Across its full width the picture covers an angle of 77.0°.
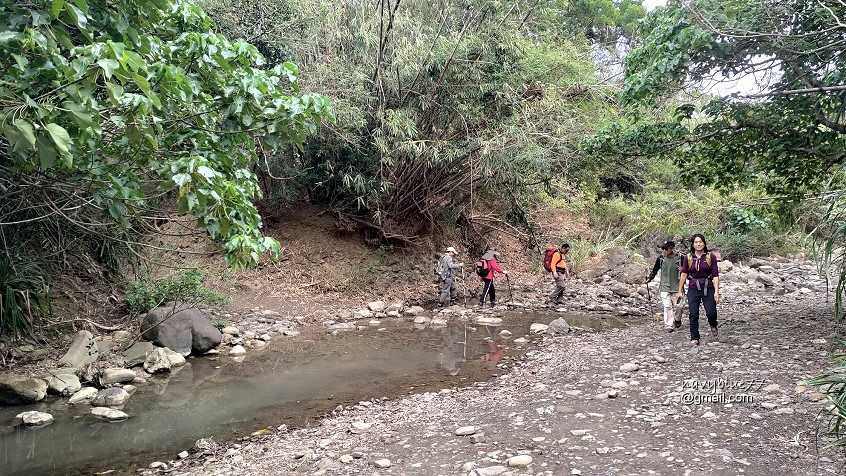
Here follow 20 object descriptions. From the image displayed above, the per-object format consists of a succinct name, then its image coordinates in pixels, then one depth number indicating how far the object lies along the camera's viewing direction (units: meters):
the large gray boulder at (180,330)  8.88
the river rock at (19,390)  6.61
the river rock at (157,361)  8.09
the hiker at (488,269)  12.62
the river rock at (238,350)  9.27
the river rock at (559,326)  10.16
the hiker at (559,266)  12.79
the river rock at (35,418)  6.09
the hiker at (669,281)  8.36
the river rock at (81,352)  7.64
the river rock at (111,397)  6.80
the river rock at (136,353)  8.15
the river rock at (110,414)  6.32
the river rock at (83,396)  6.85
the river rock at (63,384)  7.02
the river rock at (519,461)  4.12
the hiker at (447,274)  12.63
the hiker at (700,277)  6.83
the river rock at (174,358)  8.49
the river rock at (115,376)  7.49
